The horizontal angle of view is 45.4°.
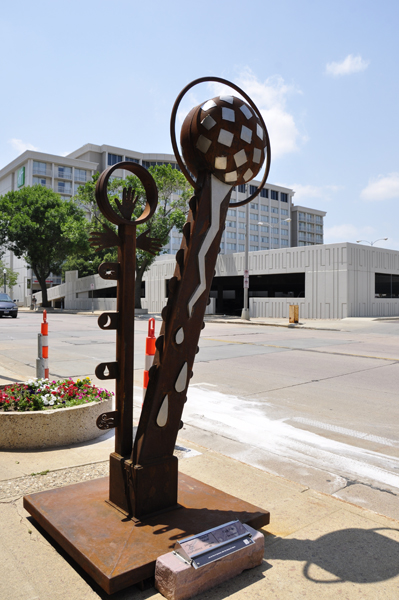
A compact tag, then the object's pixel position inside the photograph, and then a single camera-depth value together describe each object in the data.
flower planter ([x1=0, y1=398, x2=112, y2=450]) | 4.71
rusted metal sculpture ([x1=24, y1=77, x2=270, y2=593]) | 2.89
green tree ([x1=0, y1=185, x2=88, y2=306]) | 47.81
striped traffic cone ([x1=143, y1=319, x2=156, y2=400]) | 5.49
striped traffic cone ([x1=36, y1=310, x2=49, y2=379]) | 6.88
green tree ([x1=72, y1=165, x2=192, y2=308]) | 34.31
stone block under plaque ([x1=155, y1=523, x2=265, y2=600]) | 2.37
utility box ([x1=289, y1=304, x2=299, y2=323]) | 26.67
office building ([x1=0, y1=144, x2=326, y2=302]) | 79.62
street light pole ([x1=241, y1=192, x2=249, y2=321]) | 29.03
